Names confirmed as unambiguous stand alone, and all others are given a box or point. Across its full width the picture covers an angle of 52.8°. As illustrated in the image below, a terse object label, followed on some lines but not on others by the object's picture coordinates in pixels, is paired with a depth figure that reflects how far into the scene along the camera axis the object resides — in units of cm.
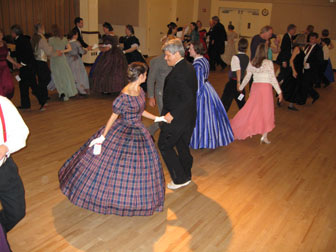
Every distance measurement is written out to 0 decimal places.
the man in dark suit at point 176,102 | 297
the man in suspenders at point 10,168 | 184
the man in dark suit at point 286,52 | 689
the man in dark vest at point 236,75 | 475
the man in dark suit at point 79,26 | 701
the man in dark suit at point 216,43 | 1102
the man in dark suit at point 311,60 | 709
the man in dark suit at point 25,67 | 535
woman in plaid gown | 265
